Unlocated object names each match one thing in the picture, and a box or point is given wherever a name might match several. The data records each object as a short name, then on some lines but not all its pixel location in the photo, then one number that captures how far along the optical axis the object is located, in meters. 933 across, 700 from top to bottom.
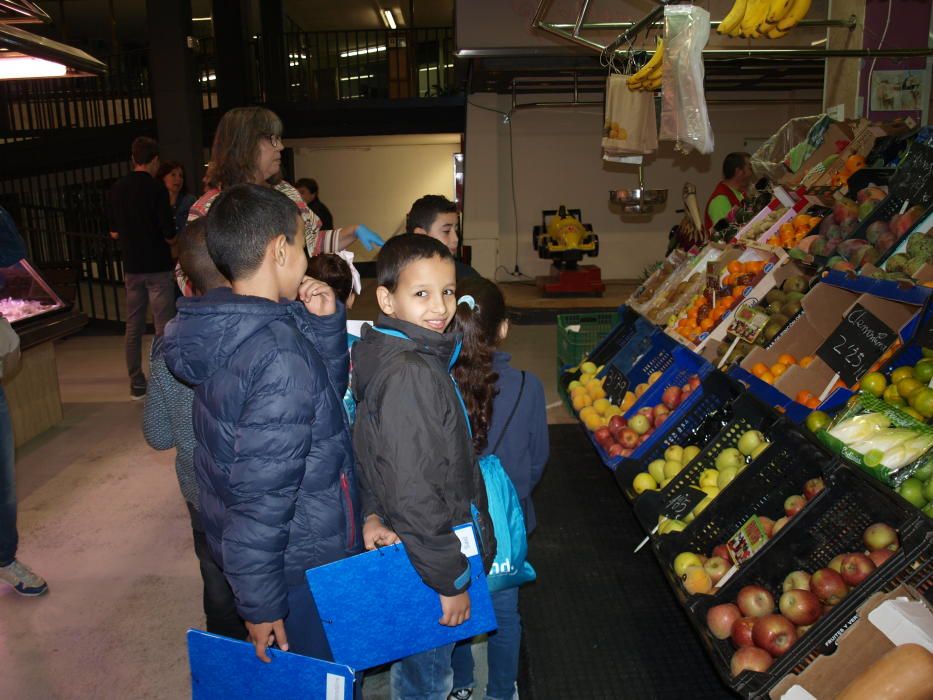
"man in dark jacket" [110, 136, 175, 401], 5.88
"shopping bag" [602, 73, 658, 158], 4.77
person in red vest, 5.46
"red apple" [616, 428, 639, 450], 3.60
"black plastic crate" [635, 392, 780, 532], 2.88
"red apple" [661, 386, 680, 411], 3.63
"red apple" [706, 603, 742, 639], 2.21
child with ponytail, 2.22
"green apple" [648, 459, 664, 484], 3.26
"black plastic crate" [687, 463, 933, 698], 1.78
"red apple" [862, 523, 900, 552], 1.96
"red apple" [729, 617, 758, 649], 2.13
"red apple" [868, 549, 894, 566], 1.97
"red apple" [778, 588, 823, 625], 2.05
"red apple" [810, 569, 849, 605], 2.02
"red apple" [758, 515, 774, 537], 2.40
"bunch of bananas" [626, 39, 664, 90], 3.83
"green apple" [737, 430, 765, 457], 2.79
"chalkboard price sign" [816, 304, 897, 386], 2.79
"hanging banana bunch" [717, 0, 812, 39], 3.29
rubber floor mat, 2.58
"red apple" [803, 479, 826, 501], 2.37
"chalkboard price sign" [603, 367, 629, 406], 4.31
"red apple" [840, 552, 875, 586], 1.97
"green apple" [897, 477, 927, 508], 2.02
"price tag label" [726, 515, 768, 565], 2.34
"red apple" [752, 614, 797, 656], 2.03
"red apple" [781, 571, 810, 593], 2.15
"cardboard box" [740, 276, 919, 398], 2.95
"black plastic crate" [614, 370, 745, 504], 3.16
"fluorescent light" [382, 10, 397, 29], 15.72
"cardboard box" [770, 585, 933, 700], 1.76
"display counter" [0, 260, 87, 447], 4.97
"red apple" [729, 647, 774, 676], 2.01
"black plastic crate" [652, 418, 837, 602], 2.47
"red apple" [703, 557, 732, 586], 2.46
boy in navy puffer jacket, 1.62
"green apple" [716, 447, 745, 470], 2.84
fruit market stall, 1.96
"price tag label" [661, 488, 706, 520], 2.83
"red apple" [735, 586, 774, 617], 2.18
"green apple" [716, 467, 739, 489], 2.79
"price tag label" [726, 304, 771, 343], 3.42
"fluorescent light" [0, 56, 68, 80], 3.24
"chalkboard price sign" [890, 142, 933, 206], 3.09
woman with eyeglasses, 2.85
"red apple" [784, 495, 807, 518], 2.41
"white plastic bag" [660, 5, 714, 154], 3.10
